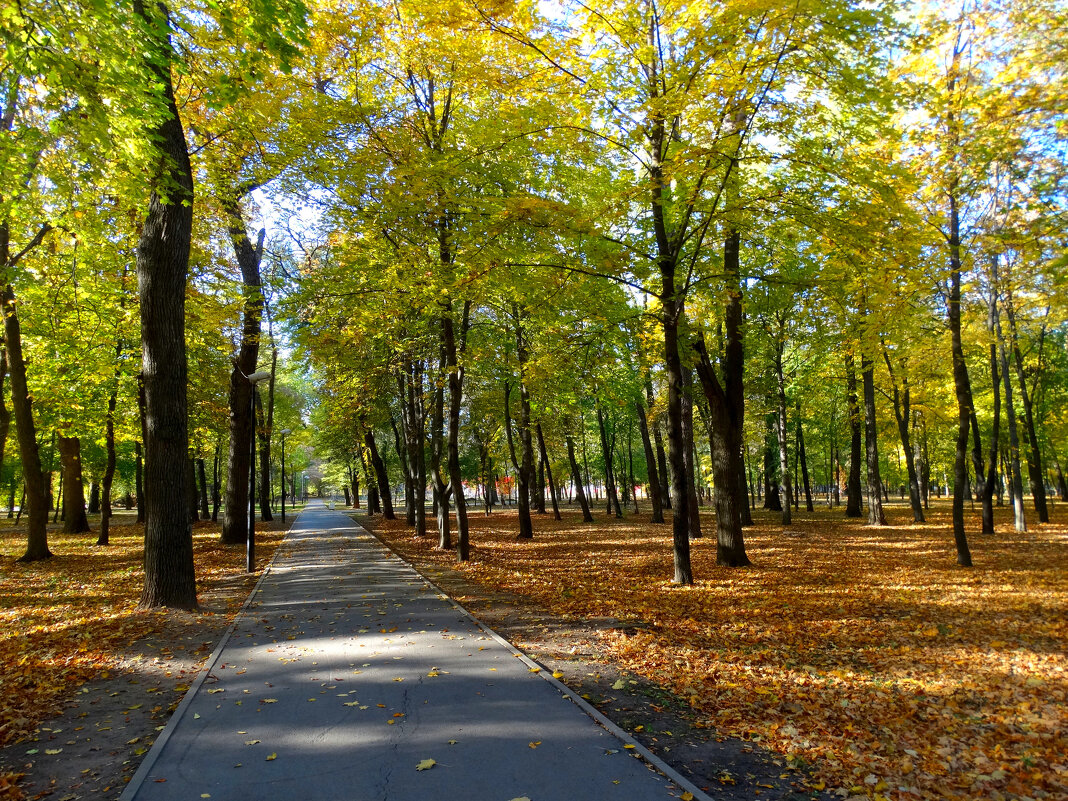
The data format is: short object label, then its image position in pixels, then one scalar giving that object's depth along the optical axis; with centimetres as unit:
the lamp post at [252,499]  1295
